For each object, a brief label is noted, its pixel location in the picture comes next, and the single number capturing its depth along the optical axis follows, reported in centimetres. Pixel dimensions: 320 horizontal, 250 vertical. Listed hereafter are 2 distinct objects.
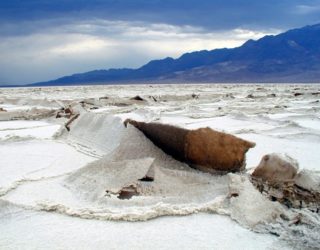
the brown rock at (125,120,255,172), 329
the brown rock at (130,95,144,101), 1197
